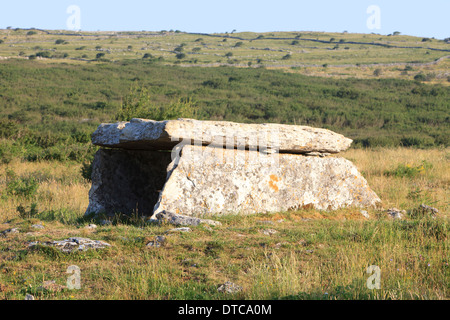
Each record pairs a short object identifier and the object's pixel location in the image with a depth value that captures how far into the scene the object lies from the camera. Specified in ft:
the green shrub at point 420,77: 300.98
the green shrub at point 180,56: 422.82
